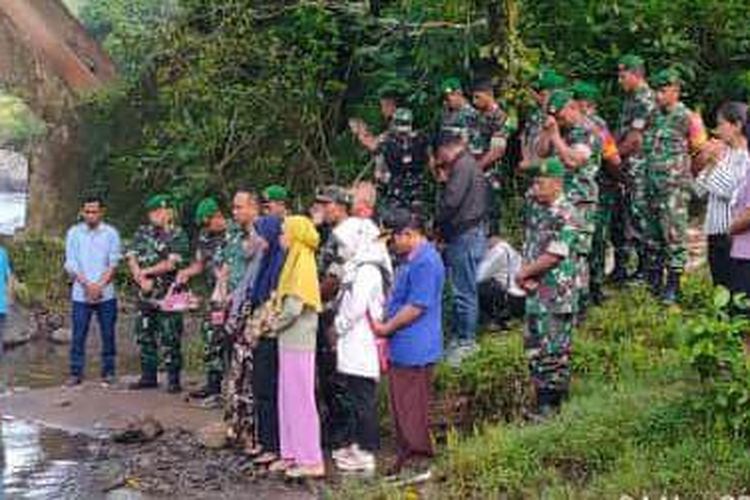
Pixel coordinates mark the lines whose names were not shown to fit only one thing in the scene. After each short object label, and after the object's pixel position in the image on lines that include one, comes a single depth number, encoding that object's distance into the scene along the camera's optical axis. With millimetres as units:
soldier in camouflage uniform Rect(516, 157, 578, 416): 15686
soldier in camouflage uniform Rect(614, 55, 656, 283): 19108
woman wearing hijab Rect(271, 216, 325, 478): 15814
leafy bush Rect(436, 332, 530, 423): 17205
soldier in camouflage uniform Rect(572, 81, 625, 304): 18866
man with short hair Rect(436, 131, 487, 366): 18242
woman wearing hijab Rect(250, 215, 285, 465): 16481
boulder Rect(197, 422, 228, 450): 17390
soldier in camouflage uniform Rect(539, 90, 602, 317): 16865
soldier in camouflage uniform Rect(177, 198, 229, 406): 20314
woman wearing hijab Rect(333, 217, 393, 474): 15729
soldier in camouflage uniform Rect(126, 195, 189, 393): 20967
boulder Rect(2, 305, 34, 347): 28605
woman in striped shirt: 15970
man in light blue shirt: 22032
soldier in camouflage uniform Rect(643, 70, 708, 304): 18951
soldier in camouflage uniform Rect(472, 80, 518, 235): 19548
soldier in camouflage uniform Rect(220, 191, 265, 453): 16992
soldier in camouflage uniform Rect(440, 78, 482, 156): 19548
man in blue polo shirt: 15360
